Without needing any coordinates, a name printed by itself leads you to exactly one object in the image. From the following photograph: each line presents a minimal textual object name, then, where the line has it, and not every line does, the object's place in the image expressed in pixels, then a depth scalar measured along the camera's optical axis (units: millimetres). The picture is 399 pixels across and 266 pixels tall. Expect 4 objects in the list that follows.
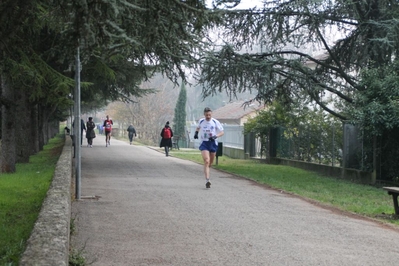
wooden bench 11125
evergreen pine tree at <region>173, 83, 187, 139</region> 69875
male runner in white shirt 15156
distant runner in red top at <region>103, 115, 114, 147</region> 39000
